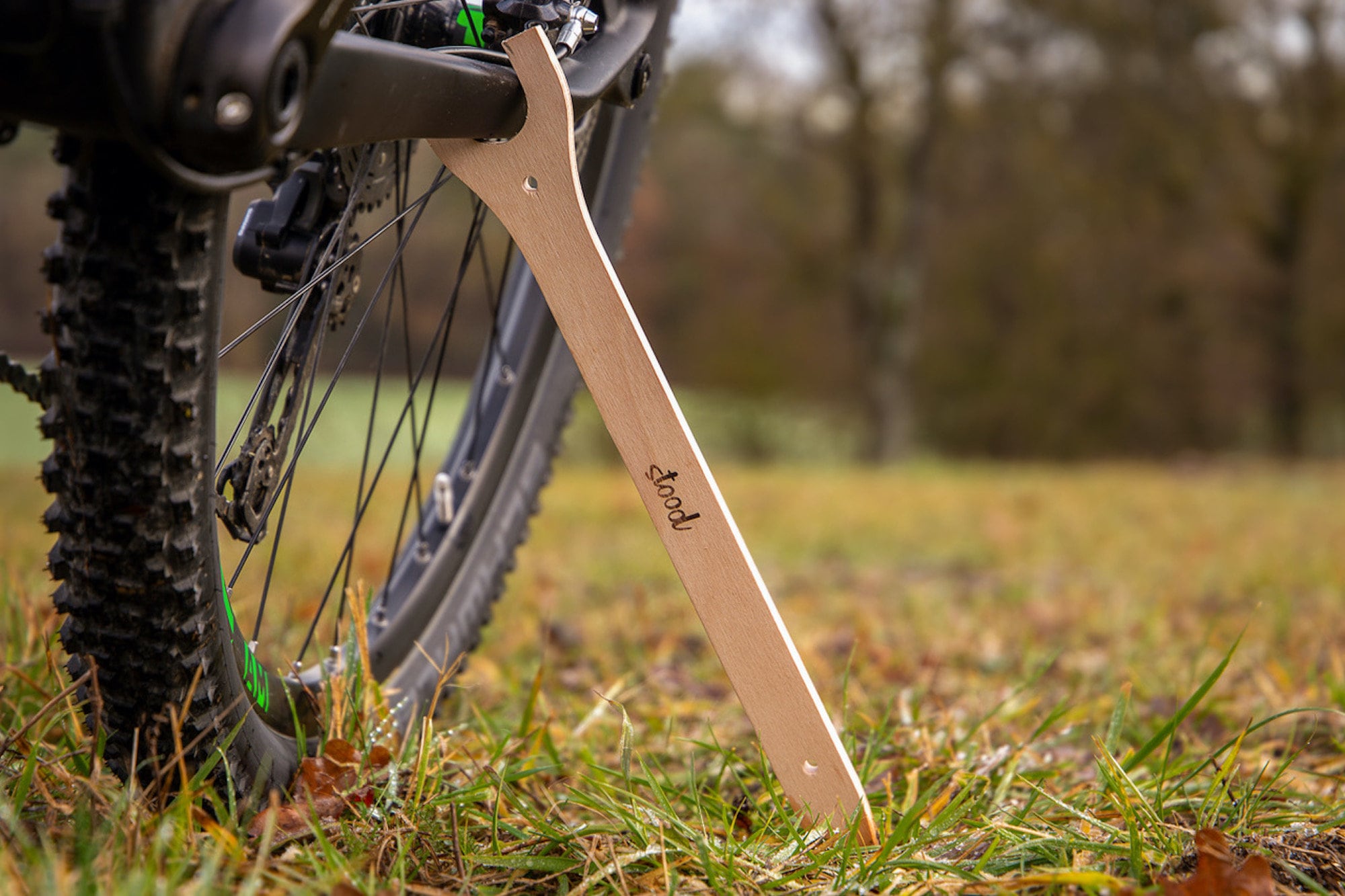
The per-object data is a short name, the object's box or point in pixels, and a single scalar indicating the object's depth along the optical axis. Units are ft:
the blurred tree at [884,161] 30.40
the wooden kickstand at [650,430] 3.00
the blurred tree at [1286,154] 32.78
